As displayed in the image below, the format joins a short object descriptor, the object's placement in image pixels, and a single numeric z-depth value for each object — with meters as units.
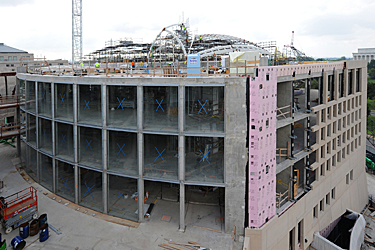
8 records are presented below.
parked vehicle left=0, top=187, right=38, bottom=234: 16.46
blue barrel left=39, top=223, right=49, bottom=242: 15.94
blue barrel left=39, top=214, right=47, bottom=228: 16.84
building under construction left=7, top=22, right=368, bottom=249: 15.76
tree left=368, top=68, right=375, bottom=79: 131.68
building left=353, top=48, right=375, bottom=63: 173.62
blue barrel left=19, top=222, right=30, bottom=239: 16.22
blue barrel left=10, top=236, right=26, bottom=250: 14.97
